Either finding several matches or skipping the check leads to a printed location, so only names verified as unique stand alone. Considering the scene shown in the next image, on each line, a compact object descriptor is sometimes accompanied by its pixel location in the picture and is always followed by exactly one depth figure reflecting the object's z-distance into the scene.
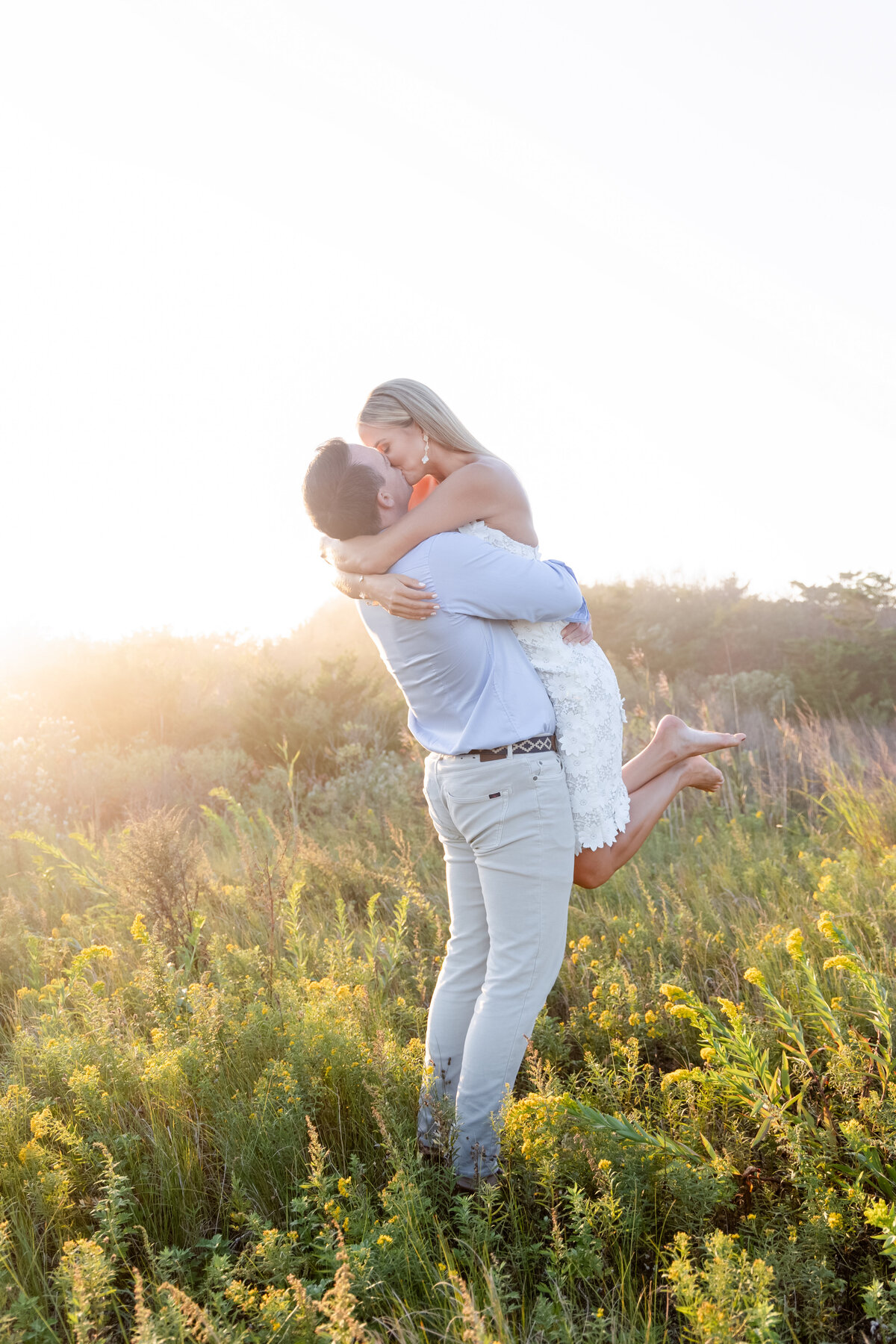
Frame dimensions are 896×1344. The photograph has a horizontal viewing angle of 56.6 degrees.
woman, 2.24
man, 2.19
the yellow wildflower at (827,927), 2.18
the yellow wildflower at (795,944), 2.04
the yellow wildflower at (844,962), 2.04
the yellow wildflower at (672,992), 1.95
